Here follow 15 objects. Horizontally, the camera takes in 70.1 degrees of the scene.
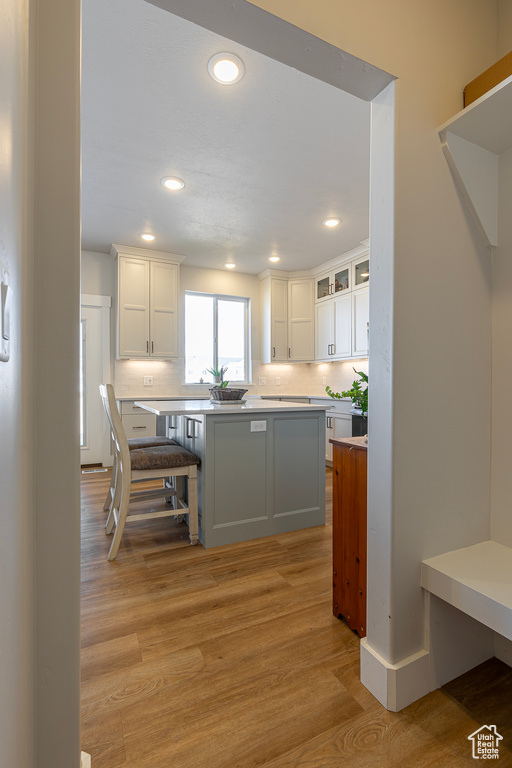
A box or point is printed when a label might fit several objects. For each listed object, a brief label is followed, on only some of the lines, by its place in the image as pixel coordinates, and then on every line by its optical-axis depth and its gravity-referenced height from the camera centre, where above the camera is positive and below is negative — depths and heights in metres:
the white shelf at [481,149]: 1.14 +0.82
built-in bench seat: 1.02 -0.62
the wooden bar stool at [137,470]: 2.25 -0.59
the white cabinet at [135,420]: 4.33 -0.48
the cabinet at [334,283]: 4.76 +1.33
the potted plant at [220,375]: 3.15 +0.04
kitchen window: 5.19 +0.64
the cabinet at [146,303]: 4.47 +0.96
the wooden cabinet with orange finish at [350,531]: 1.52 -0.67
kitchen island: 2.40 -0.61
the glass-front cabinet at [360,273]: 4.45 +1.33
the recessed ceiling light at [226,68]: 1.82 +1.61
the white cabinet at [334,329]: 4.73 +0.70
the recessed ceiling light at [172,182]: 2.97 +1.64
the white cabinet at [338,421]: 4.44 -0.53
